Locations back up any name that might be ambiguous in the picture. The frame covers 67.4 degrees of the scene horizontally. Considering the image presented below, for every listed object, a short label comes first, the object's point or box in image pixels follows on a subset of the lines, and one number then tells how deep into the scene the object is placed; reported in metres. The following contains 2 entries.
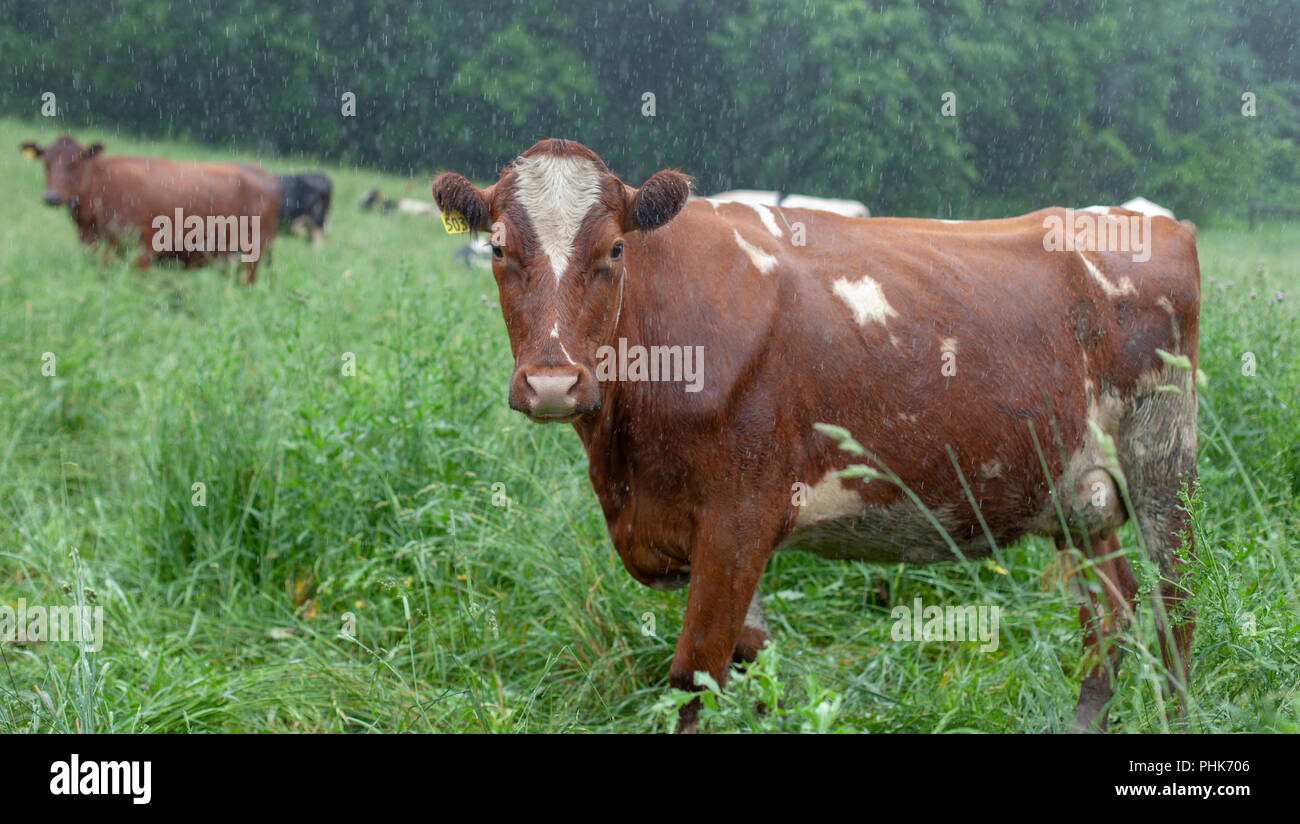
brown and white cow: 2.98
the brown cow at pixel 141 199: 11.12
